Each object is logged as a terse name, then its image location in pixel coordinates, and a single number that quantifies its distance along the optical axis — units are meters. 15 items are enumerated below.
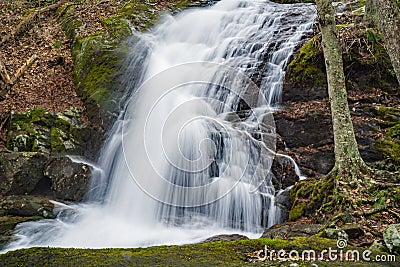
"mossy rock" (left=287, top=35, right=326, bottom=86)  9.54
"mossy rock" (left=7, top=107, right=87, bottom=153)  9.61
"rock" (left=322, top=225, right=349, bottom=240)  4.36
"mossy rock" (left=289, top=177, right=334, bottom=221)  6.05
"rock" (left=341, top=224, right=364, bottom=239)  4.59
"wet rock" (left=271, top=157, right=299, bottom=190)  7.52
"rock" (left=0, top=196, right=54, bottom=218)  7.55
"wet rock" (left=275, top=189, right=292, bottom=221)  6.80
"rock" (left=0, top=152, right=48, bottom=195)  8.34
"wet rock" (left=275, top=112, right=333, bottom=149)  8.13
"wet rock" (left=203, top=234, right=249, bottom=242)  5.47
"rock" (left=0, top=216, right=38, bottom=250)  6.51
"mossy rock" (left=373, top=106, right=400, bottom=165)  7.04
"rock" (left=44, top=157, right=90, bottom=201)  8.48
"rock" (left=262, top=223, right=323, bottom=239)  5.08
